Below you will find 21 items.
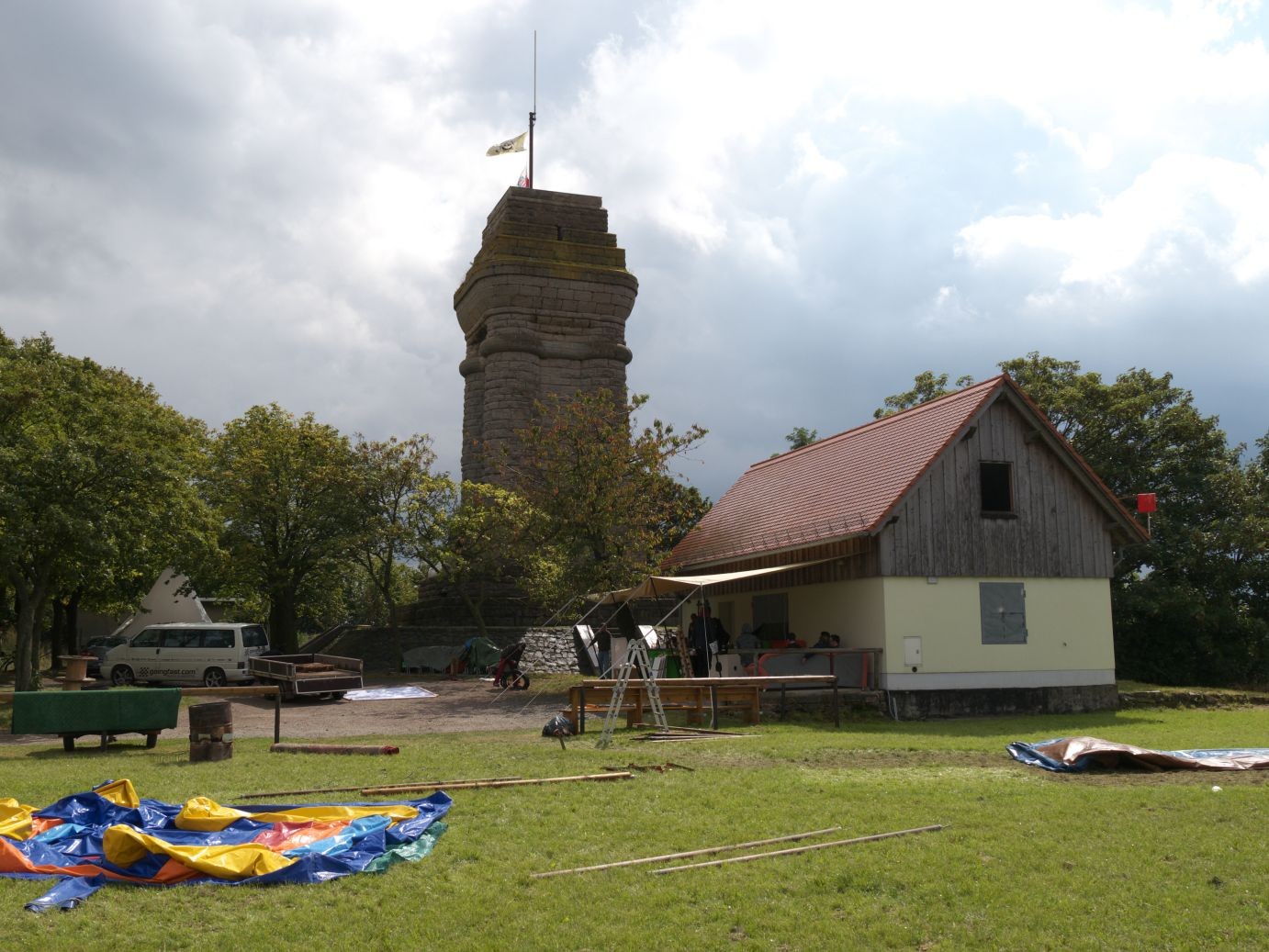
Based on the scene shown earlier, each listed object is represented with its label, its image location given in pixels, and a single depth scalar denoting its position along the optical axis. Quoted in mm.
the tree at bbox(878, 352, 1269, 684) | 31266
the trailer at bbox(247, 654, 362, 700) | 21531
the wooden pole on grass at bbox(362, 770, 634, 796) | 9578
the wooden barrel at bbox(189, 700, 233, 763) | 12812
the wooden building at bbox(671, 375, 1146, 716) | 19719
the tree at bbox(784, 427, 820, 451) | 40875
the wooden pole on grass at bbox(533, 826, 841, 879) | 7082
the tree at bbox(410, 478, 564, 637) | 25703
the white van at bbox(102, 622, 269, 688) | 25938
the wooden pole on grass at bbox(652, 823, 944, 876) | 7167
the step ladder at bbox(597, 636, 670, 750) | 13906
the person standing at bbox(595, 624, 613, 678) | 23719
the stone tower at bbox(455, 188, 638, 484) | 34844
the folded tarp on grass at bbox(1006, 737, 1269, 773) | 11273
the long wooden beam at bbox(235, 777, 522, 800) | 9516
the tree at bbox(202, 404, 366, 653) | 32125
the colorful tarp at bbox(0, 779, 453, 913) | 6910
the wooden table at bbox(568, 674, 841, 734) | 15703
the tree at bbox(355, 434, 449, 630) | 31062
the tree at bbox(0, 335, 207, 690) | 18781
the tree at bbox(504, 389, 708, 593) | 25062
